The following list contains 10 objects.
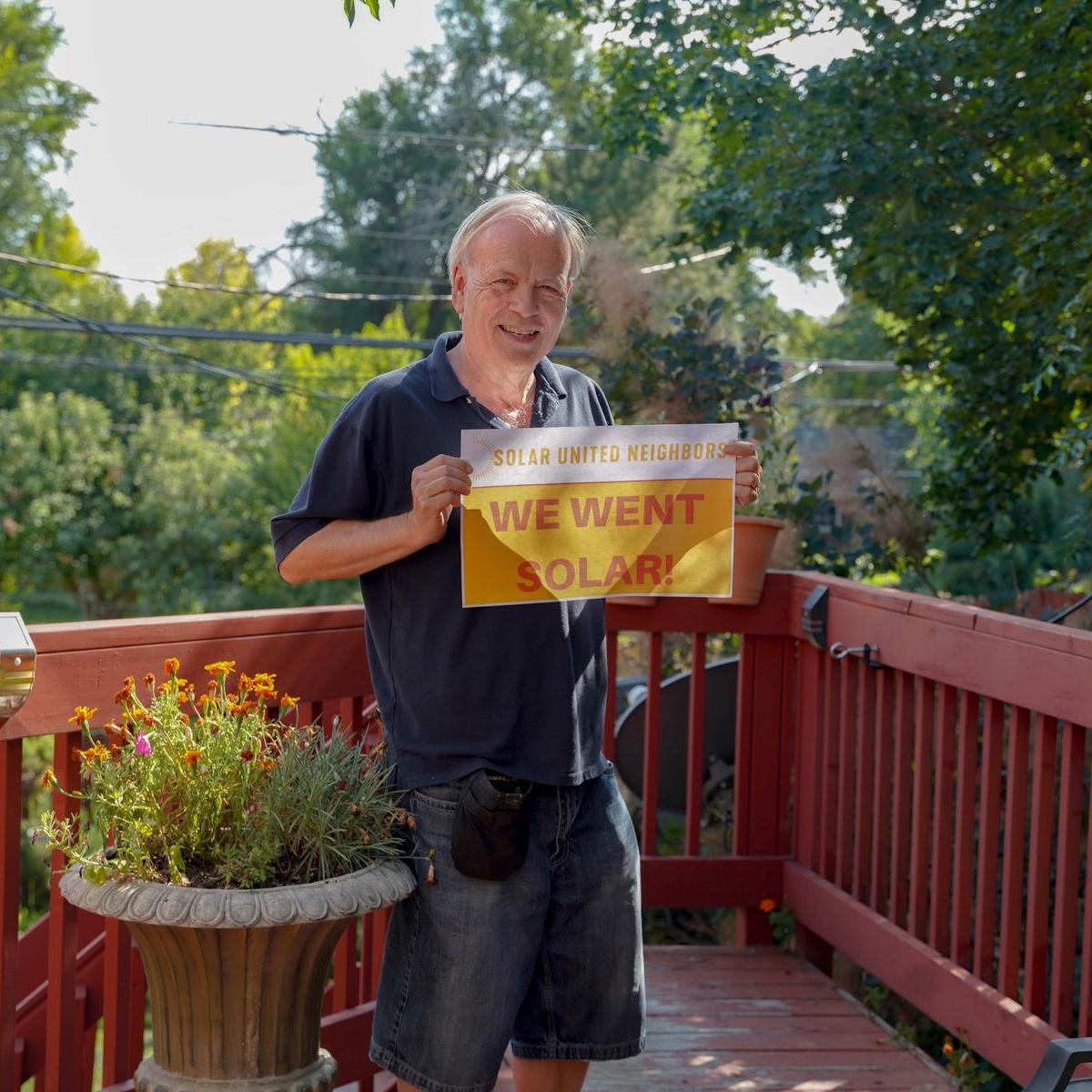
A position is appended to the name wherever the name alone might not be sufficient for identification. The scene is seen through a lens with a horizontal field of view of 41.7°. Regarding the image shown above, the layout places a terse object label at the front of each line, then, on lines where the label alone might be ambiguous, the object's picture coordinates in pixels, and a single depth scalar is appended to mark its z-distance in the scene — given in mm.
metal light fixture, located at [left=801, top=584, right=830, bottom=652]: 3670
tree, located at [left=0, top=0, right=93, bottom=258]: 30766
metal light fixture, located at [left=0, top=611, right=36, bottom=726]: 1980
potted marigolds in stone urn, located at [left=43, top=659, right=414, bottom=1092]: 1946
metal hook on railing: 3412
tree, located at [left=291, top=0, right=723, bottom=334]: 33812
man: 1999
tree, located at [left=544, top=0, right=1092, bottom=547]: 4738
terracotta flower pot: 3689
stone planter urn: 1901
